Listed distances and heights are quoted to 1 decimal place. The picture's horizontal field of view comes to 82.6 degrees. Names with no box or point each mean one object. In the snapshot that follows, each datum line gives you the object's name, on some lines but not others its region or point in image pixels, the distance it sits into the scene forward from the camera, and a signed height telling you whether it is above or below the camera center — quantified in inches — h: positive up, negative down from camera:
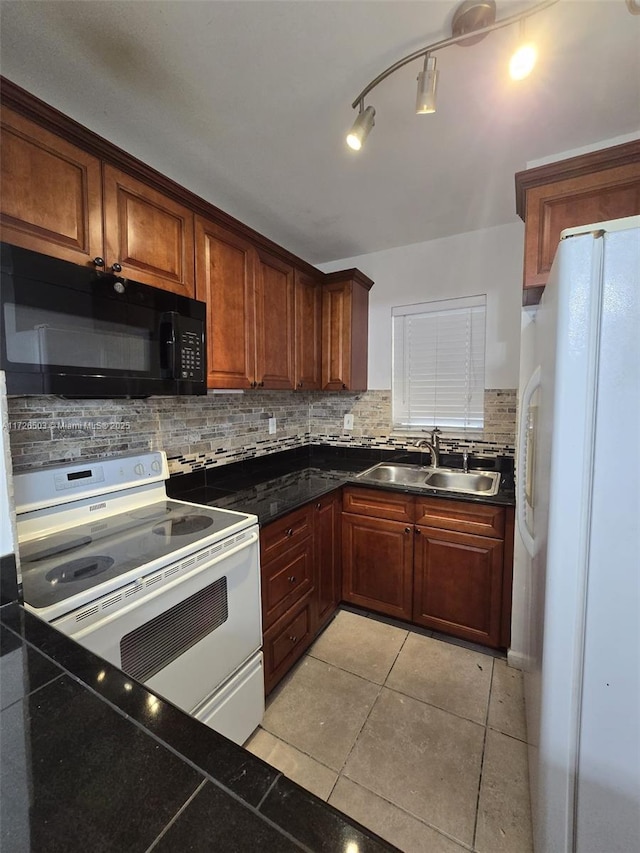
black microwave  40.1 +9.6
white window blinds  96.5 +12.1
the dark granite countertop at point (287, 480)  72.2 -17.8
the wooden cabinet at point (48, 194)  41.8 +26.3
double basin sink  90.7 -18.3
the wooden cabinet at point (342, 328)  101.7 +22.3
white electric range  39.0 -20.1
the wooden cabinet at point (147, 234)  52.2 +27.0
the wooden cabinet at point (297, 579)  65.1 -35.2
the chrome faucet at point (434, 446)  97.7 -10.3
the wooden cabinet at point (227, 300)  67.7 +21.0
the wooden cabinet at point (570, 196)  55.9 +34.3
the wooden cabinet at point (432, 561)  75.4 -34.5
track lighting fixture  38.4 +40.6
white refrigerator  27.2 -10.9
